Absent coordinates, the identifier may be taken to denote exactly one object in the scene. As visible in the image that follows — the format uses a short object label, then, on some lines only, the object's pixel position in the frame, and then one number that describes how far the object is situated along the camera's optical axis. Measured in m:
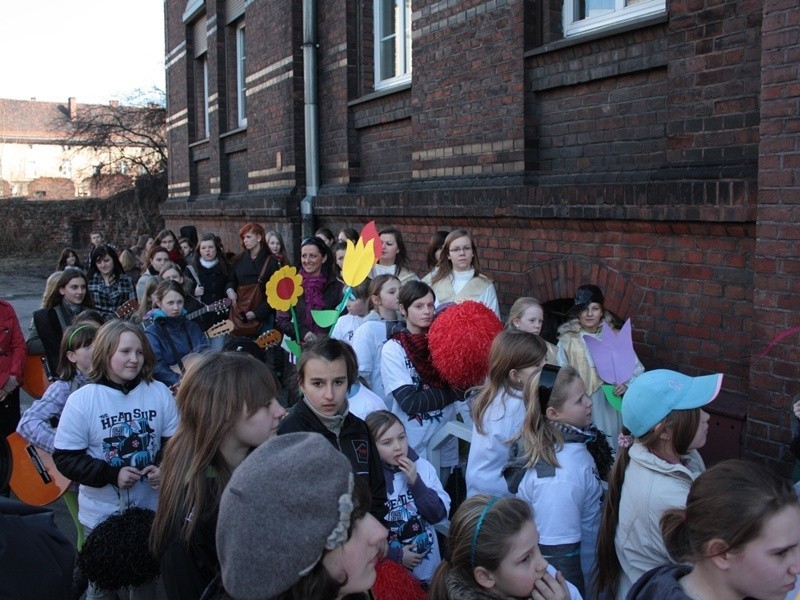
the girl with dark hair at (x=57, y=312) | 6.03
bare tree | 25.20
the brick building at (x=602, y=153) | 4.07
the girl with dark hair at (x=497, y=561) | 2.38
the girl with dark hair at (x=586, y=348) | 4.77
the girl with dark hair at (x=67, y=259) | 8.90
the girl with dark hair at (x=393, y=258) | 6.35
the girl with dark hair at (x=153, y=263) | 8.34
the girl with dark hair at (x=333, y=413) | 3.07
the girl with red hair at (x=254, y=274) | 8.06
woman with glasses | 5.57
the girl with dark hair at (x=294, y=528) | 1.60
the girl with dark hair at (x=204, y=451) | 2.41
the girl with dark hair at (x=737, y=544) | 2.02
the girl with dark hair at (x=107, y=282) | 7.73
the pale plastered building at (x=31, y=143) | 57.25
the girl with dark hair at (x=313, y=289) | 6.74
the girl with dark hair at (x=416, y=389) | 4.18
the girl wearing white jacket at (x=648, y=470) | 2.70
